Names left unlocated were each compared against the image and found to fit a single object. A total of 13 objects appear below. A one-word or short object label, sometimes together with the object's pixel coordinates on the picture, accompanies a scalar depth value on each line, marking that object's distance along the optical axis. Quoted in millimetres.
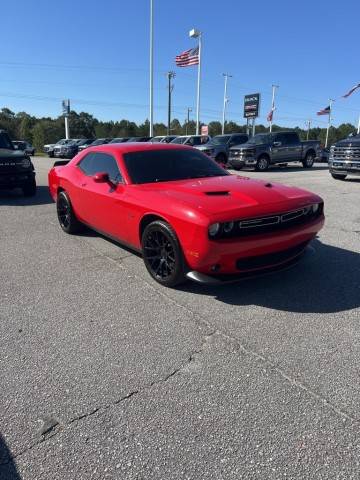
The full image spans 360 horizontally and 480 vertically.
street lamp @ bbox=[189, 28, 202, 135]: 33600
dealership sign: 38969
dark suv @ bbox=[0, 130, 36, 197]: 9445
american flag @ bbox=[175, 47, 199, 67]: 32500
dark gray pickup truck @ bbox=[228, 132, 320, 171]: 17797
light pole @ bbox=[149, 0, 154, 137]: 31594
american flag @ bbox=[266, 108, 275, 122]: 50044
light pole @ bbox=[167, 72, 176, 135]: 58184
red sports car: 3443
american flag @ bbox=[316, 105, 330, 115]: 44706
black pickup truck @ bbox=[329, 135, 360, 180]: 12164
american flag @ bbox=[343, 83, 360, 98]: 31375
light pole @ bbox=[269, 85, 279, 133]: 50006
